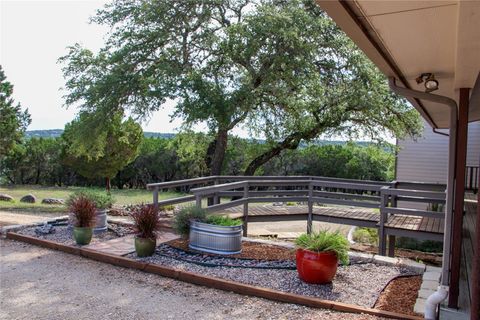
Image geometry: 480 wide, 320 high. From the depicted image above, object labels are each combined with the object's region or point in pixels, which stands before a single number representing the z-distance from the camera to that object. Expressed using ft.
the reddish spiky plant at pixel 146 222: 17.94
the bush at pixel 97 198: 22.02
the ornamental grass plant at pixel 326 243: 14.88
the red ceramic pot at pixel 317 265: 14.53
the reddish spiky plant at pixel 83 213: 20.07
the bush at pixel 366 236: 31.80
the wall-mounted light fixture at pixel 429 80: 12.13
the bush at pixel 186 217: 19.69
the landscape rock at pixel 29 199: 43.95
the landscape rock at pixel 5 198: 43.29
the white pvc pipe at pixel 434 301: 11.02
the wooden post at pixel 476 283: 5.92
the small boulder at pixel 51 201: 42.43
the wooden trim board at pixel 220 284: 12.89
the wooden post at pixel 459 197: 11.39
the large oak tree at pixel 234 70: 30.86
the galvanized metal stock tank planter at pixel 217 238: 18.70
